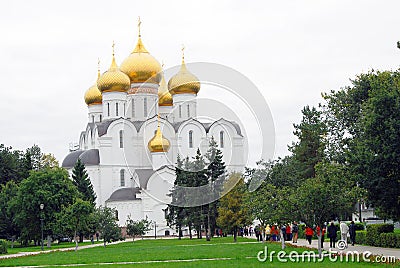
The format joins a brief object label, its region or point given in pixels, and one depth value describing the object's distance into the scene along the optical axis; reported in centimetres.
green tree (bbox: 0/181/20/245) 6191
